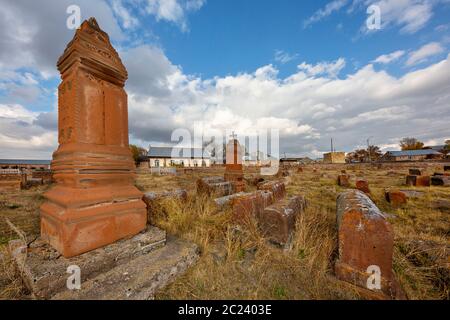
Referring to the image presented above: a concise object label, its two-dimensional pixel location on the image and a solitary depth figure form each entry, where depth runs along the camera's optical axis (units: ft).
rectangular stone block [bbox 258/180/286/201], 13.01
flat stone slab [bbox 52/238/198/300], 4.40
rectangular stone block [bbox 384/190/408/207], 19.75
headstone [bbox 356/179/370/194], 25.40
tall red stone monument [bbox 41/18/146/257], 5.57
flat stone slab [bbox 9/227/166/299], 4.33
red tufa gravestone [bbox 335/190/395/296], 5.54
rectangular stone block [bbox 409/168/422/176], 42.31
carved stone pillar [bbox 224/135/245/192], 23.82
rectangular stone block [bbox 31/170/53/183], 45.70
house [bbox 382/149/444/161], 167.59
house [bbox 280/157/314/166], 262.26
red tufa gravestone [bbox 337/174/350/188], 33.75
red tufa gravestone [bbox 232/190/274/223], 9.35
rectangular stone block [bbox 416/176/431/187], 30.99
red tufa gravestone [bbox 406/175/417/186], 31.78
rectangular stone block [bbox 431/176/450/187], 30.45
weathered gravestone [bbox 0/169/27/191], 33.31
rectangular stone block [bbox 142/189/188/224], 9.97
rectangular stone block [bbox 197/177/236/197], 18.66
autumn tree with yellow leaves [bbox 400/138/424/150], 222.05
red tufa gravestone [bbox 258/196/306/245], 8.18
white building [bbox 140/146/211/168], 152.35
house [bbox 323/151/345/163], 159.22
